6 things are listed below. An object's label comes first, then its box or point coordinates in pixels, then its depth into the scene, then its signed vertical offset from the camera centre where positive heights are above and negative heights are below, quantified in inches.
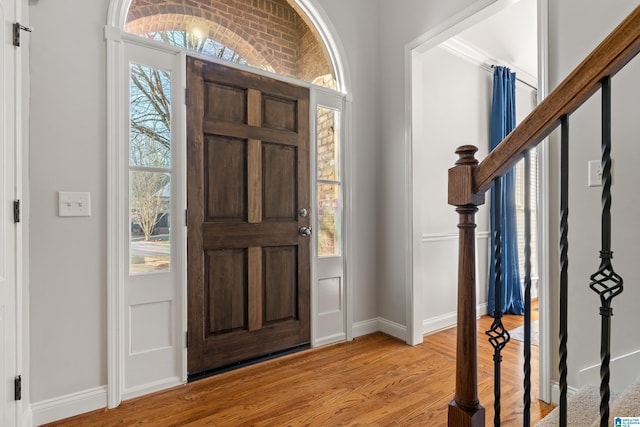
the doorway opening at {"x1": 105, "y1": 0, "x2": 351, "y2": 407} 80.2 +9.9
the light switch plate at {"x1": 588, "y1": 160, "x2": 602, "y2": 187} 69.5 +7.8
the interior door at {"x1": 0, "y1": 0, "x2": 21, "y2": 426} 58.7 -2.6
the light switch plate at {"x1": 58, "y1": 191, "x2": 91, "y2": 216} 72.6 +2.0
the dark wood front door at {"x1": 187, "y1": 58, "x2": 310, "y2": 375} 89.4 -0.6
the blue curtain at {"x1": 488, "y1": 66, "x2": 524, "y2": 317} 143.9 +6.4
